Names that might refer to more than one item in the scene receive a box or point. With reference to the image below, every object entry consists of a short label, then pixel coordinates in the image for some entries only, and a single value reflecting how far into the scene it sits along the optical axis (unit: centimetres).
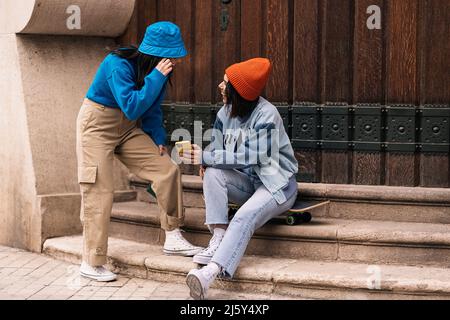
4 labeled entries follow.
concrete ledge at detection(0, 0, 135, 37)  1336
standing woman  1148
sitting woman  1131
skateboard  1177
